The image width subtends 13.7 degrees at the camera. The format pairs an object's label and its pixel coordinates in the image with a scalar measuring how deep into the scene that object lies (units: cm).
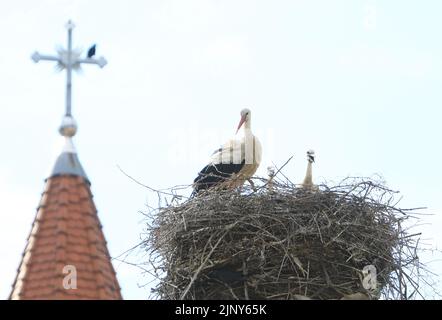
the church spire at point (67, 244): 1348
